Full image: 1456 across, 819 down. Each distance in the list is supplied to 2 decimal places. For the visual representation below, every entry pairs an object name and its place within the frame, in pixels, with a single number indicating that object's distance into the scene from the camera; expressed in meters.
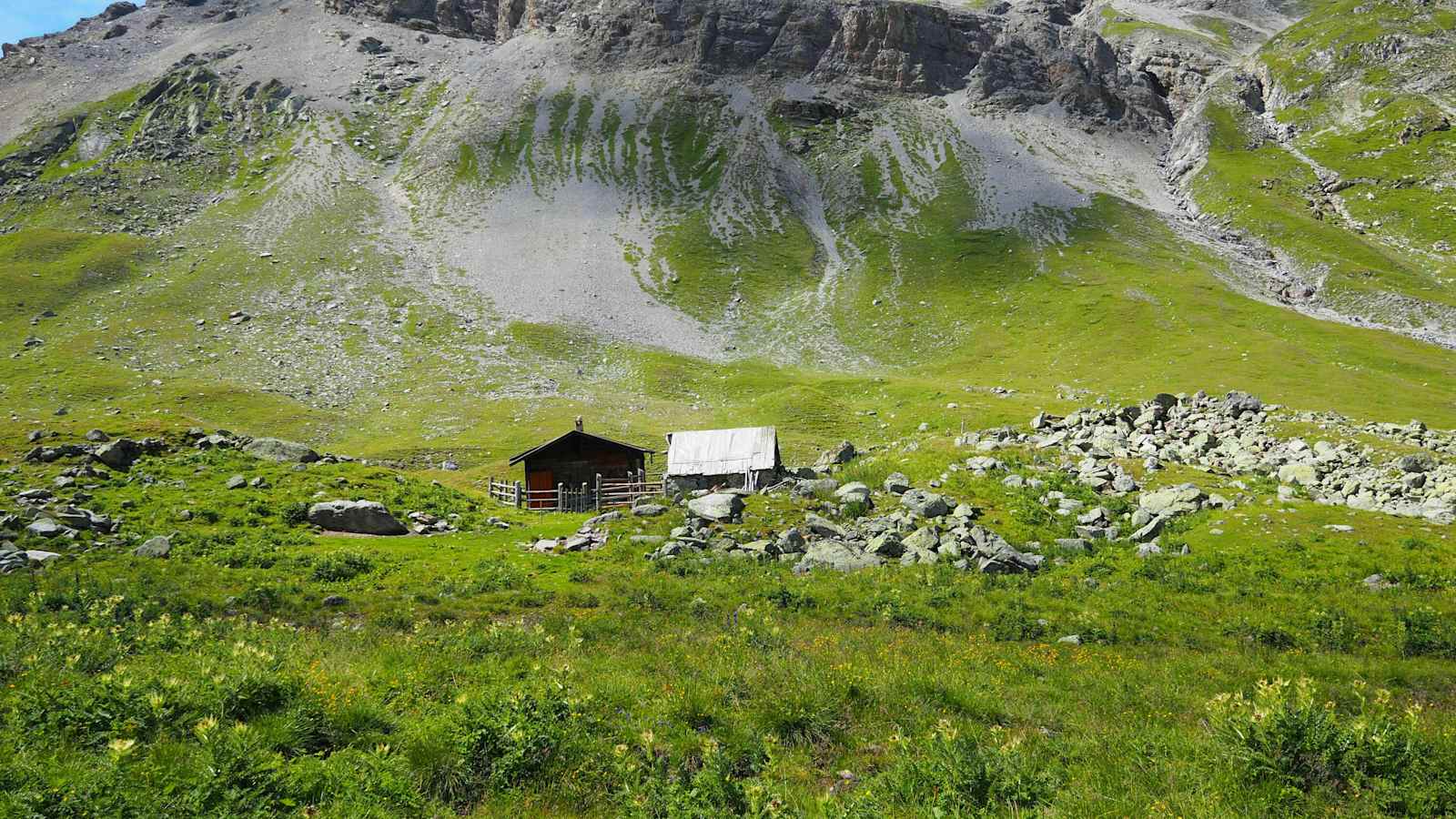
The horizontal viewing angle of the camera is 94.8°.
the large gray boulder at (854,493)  30.69
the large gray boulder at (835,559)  24.39
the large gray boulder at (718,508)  30.69
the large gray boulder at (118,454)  31.28
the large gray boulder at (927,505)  28.66
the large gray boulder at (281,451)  37.62
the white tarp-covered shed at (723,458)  42.47
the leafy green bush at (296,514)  29.98
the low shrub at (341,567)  22.56
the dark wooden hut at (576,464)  48.19
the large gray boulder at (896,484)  31.78
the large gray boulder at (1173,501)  26.59
